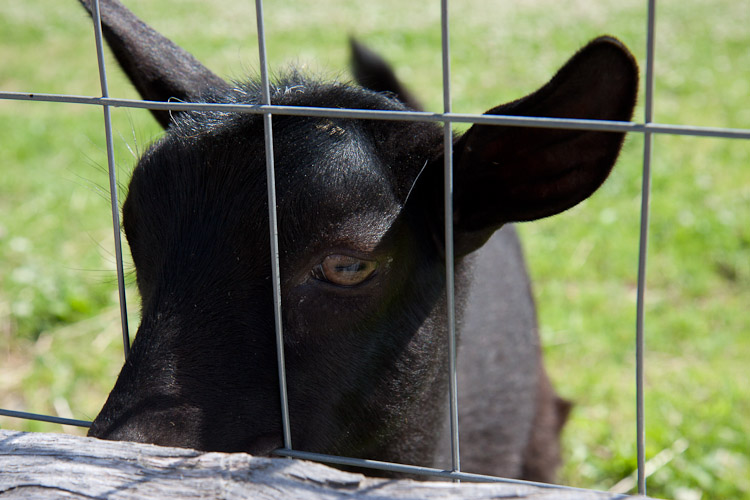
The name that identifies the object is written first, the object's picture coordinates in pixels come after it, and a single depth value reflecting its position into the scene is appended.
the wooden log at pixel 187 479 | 0.75
